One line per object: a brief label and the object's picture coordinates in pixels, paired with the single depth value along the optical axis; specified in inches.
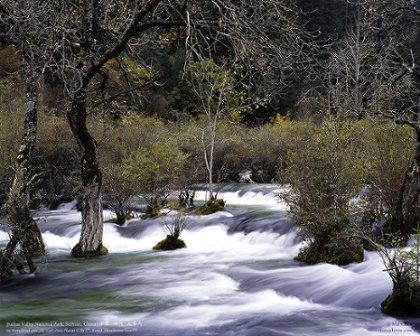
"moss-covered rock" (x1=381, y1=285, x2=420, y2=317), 269.0
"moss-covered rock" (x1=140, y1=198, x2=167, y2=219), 677.3
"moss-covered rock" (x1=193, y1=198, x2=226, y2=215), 698.8
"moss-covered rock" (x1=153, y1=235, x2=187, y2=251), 531.8
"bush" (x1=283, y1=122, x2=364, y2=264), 398.9
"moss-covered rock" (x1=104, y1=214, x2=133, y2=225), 657.6
